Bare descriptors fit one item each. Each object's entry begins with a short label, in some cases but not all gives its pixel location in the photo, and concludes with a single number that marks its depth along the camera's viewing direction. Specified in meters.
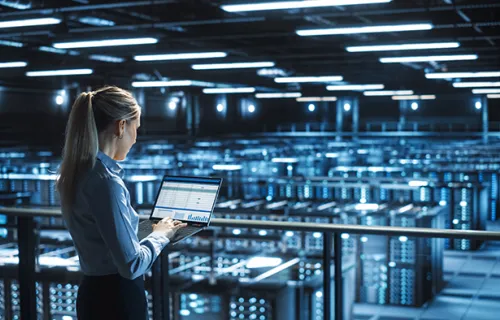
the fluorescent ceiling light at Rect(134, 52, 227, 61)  11.00
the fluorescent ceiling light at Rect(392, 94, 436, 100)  29.73
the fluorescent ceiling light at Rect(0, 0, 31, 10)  8.57
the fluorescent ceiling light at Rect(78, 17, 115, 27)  10.26
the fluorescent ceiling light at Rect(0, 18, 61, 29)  7.56
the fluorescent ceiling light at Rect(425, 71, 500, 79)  15.02
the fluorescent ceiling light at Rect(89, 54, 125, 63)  15.37
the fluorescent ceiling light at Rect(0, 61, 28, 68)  13.59
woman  1.72
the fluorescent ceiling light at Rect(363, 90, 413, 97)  24.40
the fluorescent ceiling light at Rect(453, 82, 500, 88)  20.50
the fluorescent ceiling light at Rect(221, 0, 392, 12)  6.26
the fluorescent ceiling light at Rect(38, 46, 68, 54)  14.22
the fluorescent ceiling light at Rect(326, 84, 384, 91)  22.71
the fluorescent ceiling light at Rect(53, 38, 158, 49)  9.05
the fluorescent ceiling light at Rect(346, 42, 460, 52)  10.00
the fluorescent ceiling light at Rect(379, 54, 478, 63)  11.44
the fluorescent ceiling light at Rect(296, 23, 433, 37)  7.86
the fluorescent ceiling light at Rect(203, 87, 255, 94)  23.64
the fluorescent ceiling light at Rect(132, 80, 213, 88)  16.84
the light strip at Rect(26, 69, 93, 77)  14.62
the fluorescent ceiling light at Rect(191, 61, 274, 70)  12.73
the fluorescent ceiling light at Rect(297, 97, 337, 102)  33.56
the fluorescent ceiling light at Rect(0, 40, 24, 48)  13.32
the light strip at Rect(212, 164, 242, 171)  12.20
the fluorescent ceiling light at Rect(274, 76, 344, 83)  17.14
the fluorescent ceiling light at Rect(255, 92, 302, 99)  27.84
